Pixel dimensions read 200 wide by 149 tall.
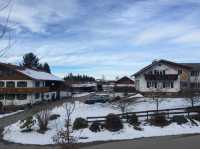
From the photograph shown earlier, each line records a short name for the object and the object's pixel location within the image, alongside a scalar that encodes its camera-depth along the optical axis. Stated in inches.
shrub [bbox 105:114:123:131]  555.0
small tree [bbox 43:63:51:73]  2032.1
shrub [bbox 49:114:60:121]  624.3
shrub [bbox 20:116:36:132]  564.3
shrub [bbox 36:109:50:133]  565.1
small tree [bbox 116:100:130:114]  682.6
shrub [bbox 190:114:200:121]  611.9
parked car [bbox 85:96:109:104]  940.0
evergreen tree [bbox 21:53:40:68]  1711.4
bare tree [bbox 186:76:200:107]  722.4
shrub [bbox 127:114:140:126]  577.0
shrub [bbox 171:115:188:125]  585.4
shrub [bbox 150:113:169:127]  579.9
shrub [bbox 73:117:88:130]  558.6
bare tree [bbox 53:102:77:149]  260.6
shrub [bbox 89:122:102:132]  548.7
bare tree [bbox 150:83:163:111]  808.7
